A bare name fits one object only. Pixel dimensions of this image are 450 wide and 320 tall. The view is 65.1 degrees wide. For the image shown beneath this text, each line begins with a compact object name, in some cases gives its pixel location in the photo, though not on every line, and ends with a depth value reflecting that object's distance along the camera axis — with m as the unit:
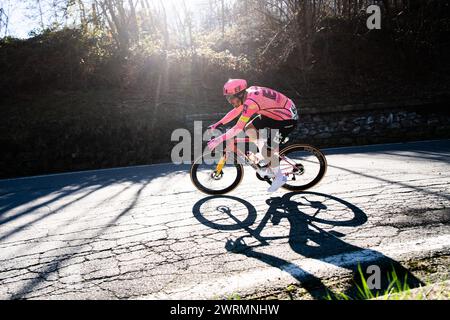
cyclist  5.33
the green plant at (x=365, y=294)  2.63
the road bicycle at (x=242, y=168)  5.81
